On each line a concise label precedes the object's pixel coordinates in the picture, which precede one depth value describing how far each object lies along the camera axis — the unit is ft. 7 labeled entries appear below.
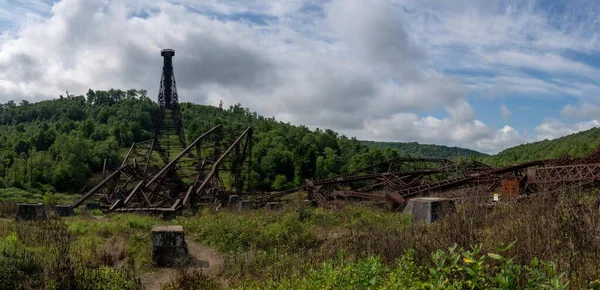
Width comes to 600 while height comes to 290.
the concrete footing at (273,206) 66.08
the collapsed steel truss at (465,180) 58.85
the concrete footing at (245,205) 72.74
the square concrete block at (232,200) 79.95
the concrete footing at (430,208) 38.72
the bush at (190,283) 24.27
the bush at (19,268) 24.09
